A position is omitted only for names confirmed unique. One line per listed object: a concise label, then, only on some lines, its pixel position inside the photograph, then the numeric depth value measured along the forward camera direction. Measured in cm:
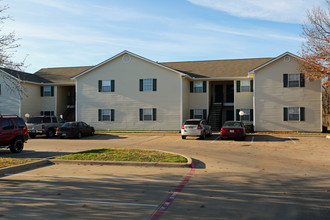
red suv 1452
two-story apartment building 2695
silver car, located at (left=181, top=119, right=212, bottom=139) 2212
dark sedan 2400
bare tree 1141
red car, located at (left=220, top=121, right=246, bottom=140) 2142
